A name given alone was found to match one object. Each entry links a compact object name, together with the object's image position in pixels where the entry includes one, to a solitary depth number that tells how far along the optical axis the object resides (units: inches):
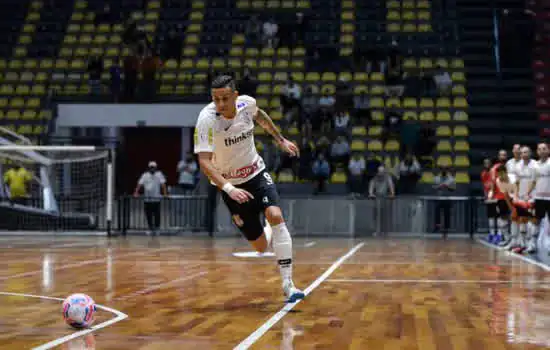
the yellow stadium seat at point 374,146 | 1224.2
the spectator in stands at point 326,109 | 1219.2
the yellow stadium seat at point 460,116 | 1279.5
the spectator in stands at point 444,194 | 1109.1
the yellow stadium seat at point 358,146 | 1227.2
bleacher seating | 1273.4
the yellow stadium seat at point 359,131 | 1246.3
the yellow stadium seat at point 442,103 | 1284.4
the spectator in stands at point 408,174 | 1161.4
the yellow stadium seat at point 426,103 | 1277.1
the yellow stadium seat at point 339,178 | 1198.3
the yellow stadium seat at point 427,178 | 1193.4
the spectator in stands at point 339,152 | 1188.5
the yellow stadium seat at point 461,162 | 1225.4
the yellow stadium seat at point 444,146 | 1241.4
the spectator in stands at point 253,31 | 1396.4
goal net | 1080.8
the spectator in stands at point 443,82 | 1302.9
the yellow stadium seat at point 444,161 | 1222.1
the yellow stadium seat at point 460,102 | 1293.1
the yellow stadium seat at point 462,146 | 1248.2
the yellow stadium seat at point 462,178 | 1200.2
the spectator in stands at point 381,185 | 1117.7
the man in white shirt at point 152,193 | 1107.9
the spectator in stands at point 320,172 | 1163.9
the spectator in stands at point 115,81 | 1288.1
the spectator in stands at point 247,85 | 1262.3
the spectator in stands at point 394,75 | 1285.7
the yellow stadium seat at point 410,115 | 1243.2
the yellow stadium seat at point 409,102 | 1269.7
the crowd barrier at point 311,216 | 1093.1
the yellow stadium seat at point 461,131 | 1264.8
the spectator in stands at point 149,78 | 1298.0
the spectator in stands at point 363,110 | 1249.4
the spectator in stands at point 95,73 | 1333.7
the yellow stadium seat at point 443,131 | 1256.8
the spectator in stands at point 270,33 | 1389.0
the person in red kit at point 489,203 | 975.0
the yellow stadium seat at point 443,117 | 1268.5
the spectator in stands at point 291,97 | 1251.5
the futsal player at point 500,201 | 877.2
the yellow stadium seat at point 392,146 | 1219.9
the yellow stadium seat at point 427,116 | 1256.8
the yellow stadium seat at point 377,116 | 1262.4
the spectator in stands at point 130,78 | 1293.1
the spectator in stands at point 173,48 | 1391.5
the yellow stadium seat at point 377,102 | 1277.1
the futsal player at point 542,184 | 776.3
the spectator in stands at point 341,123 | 1227.2
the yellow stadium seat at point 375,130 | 1243.2
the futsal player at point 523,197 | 807.1
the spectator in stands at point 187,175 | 1184.2
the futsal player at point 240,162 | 378.9
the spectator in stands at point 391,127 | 1222.9
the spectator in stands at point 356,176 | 1162.6
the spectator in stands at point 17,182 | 1086.4
